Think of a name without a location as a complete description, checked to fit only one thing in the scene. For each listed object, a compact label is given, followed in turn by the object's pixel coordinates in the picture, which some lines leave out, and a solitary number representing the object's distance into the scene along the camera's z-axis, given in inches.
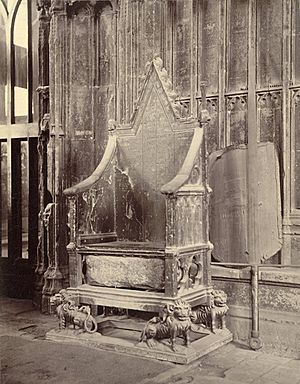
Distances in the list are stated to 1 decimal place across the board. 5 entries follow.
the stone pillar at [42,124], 207.6
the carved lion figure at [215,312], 157.1
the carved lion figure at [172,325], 138.4
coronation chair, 146.9
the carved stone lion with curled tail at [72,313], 158.4
